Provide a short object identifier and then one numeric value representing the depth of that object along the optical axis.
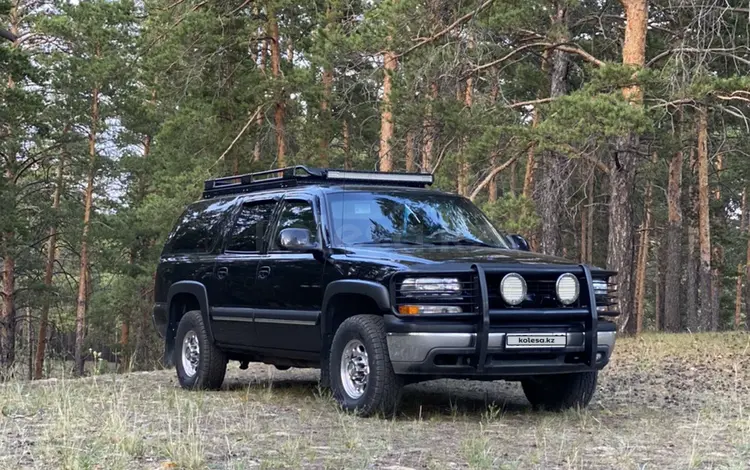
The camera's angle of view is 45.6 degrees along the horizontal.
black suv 7.00
